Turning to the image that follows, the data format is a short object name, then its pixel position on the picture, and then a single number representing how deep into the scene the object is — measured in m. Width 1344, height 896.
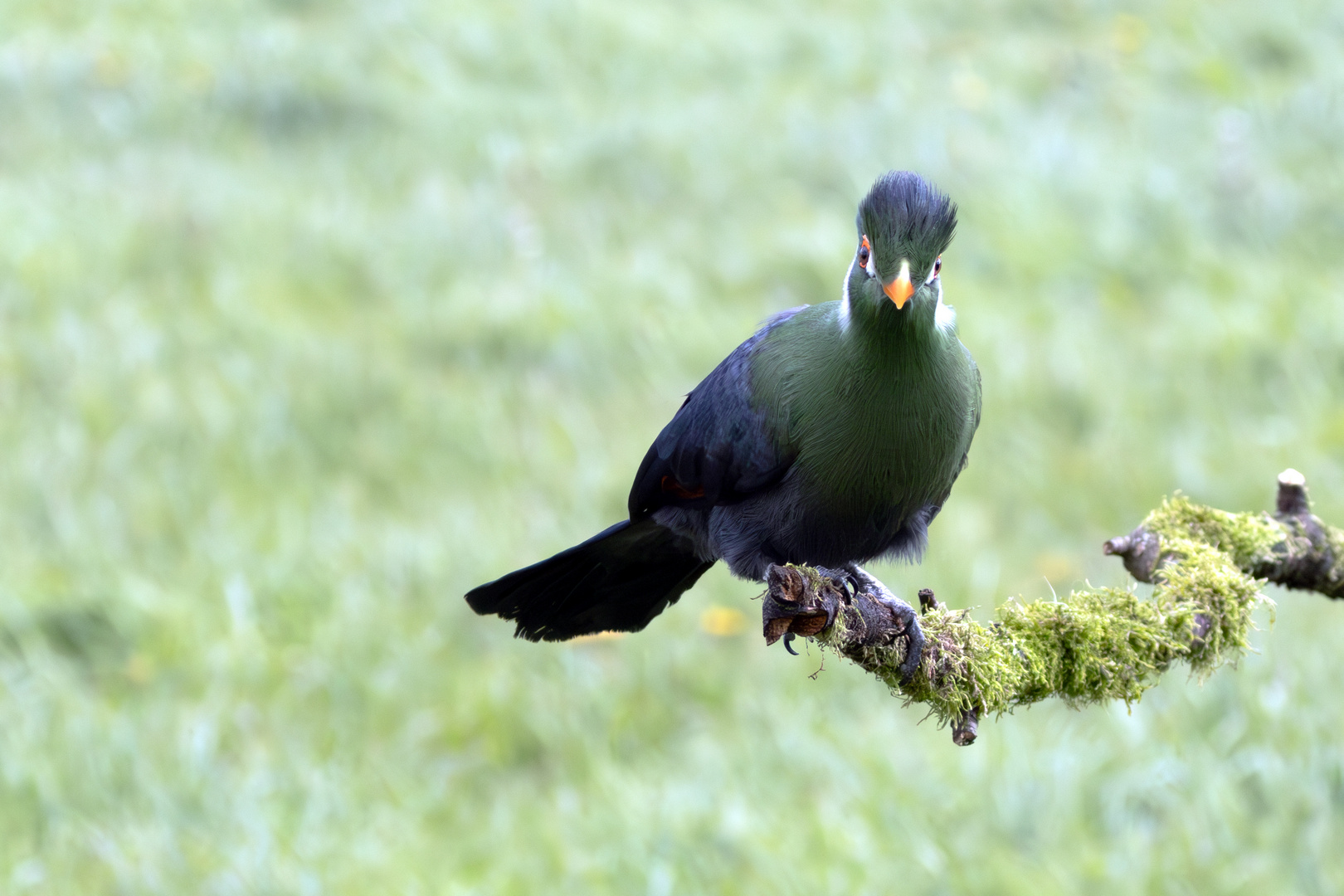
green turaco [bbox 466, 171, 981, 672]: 5.12
